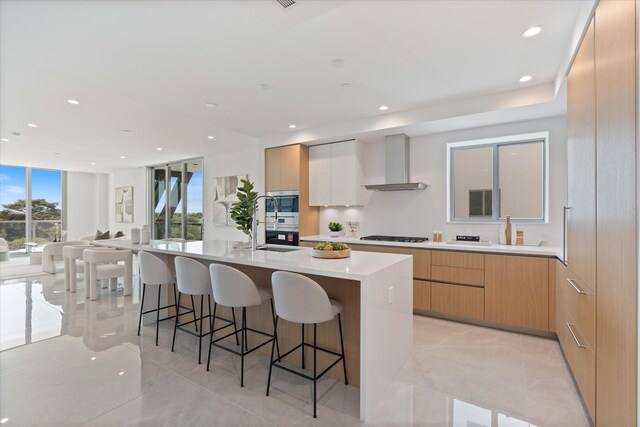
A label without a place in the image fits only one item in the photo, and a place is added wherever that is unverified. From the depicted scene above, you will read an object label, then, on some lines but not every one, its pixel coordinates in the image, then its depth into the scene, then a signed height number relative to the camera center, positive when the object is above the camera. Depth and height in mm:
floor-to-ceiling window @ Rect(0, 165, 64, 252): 8469 +190
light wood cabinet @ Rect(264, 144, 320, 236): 4992 +646
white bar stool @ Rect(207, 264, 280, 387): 2316 -569
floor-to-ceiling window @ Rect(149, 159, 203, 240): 7676 +368
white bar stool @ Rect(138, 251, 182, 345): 3088 -578
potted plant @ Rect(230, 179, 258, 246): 3078 +36
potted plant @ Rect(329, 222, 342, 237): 4949 -211
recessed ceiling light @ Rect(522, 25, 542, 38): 2218 +1343
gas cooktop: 4152 -342
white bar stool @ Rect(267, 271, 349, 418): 1965 -558
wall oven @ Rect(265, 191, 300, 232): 5023 +47
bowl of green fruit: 2492 -304
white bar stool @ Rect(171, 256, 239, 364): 2670 -559
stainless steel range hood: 4371 +721
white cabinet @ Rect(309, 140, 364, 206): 4711 +626
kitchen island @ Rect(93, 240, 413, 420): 1946 -662
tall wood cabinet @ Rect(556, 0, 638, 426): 1265 -1
